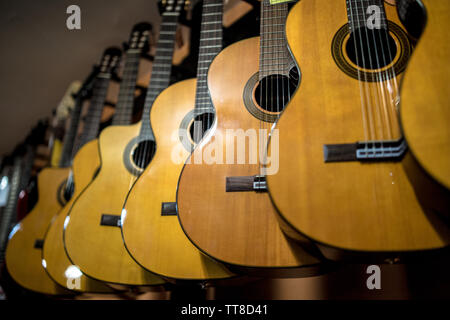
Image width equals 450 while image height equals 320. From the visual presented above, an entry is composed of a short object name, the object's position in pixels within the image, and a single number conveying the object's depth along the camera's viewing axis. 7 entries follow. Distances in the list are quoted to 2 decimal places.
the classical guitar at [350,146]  0.62
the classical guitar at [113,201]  1.17
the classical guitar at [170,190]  0.97
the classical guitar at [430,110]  0.58
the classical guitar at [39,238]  1.60
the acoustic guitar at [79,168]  1.34
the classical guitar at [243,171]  0.79
